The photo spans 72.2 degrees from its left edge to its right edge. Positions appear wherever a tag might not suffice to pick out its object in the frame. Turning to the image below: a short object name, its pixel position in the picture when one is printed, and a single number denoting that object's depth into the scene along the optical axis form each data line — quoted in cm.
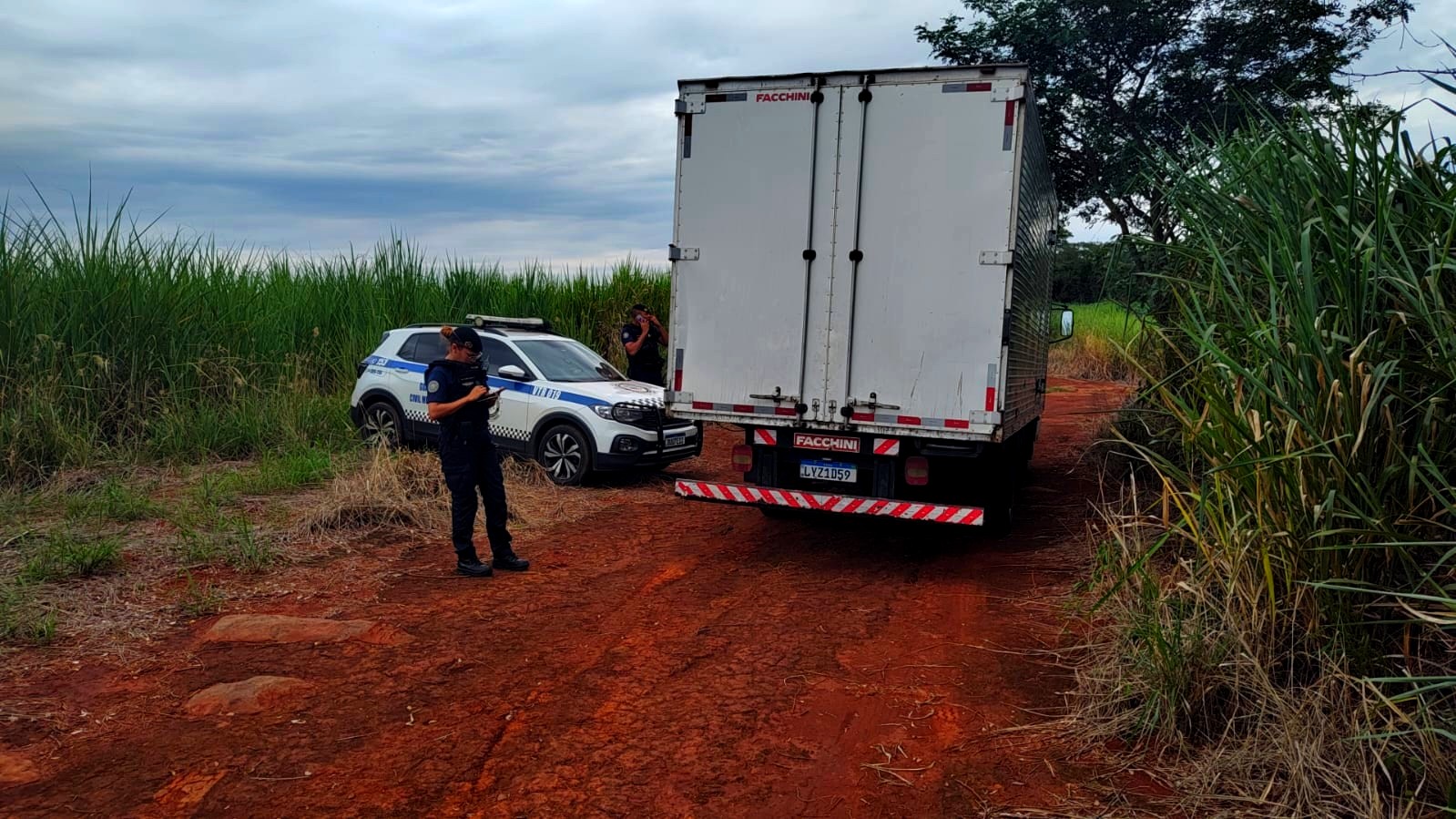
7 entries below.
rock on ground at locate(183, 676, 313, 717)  446
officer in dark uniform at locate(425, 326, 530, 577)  678
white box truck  682
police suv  1051
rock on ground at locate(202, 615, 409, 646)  543
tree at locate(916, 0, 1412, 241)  1772
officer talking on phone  1280
